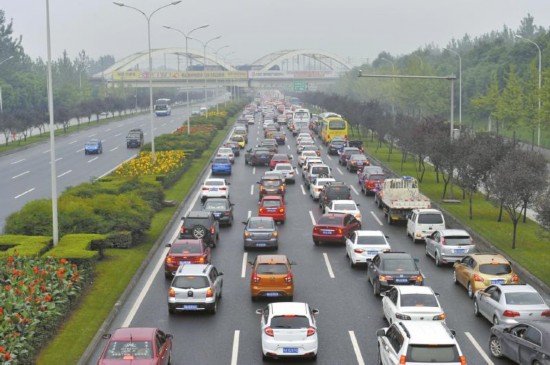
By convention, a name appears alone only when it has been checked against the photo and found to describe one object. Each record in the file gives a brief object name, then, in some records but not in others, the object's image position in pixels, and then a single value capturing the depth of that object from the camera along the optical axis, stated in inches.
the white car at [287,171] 2333.9
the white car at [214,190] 1936.5
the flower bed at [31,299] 796.0
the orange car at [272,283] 1053.2
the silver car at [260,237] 1401.3
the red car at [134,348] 720.3
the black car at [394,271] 1072.2
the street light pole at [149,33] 2336.4
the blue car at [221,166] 2501.2
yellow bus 3587.6
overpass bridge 7608.8
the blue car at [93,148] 3221.0
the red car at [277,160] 2537.4
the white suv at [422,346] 703.1
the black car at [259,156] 2761.8
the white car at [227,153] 2780.8
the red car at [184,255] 1177.4
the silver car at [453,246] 1274.6
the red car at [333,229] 1464.1
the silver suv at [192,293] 989.2
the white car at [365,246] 1261.1
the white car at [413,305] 895.1
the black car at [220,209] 1652.3
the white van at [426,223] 1470.2
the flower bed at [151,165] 2180.1
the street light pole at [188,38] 3147.6
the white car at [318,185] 2007.9
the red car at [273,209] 1683.1
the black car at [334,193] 1839.3
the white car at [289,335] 807.7
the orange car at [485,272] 1067.9
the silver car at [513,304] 885.2
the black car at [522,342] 737.6
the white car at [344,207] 1620.0
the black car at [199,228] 1411.2
